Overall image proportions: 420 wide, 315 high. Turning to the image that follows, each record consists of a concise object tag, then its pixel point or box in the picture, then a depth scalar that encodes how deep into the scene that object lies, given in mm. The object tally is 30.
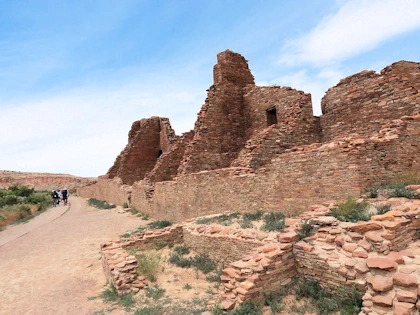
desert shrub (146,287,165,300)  5518
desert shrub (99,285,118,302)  5684
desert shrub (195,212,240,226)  8491
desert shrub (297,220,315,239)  5198
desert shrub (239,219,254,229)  7117
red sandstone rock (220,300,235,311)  4414
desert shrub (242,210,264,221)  8052
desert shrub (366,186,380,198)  6157
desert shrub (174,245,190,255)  7965
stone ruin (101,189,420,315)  3432
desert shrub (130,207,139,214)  16458
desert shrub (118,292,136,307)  5348
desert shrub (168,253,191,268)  7083
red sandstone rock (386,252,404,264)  3770
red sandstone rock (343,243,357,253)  4371
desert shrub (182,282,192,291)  5863
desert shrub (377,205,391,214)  5077
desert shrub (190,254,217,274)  6641
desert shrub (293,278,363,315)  3883
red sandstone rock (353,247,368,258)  4156
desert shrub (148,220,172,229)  11897
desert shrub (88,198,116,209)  20609
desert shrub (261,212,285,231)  6434
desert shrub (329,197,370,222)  5140
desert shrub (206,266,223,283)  6027
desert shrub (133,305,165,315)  4793
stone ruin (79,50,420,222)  6898
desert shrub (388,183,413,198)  5625
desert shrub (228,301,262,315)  4246
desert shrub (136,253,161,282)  6441
